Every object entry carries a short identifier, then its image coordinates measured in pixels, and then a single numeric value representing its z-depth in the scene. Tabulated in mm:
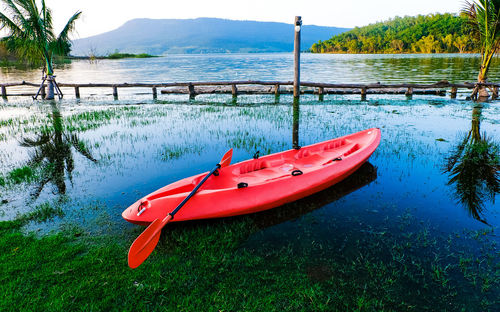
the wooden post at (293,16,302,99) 15764
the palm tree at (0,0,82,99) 16719
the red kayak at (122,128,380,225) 4980
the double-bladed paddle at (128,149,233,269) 3793
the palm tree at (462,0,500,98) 14578
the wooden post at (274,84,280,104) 19828
